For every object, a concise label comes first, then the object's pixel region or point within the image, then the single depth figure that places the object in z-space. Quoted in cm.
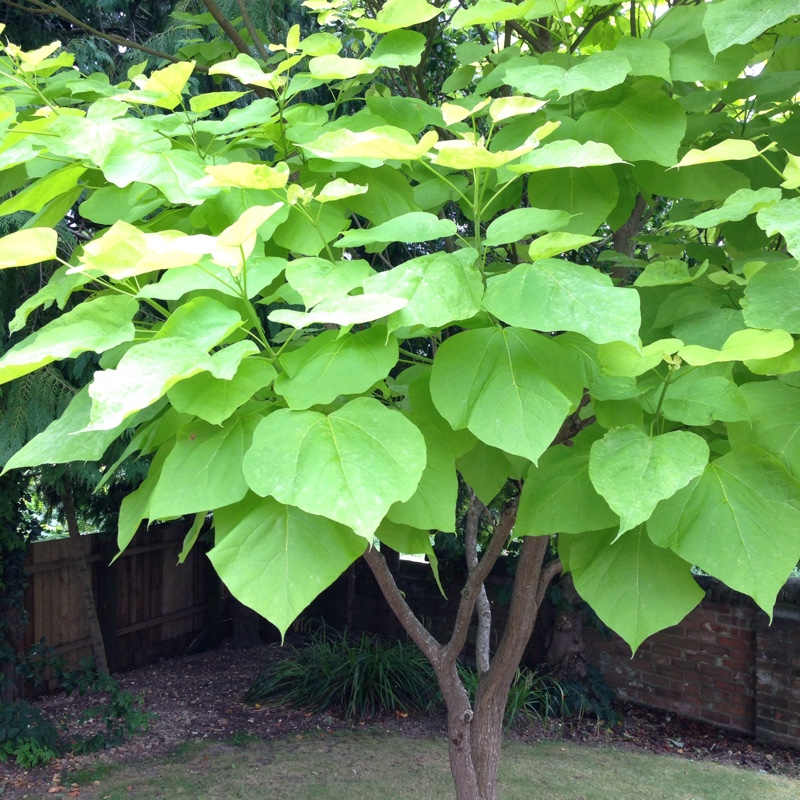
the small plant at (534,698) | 582
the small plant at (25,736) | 482
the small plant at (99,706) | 518
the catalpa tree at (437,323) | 87
